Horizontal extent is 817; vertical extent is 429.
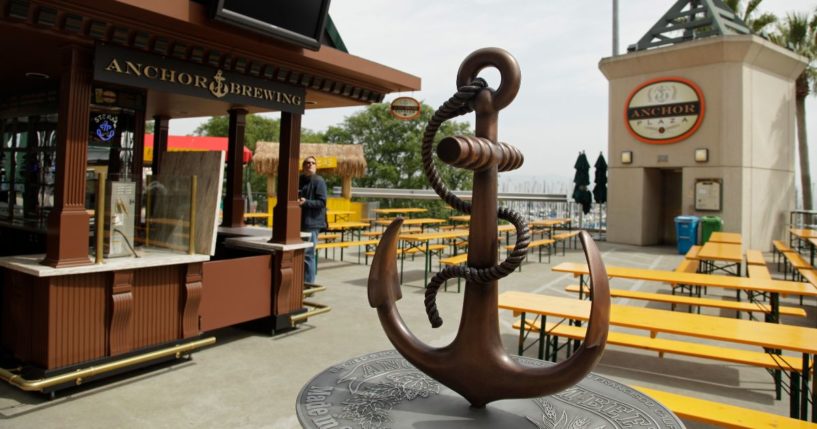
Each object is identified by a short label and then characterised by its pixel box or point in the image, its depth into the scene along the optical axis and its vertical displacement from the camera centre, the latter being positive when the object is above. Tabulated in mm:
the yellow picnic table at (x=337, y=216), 15742 +111
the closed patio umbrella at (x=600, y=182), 19547 +1675
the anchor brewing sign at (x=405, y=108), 8453 +1844
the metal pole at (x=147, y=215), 5188 -11
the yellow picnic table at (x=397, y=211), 19206 +382
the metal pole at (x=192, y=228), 5051 -125
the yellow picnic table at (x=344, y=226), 12612 -161
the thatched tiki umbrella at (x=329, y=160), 19984 +2269
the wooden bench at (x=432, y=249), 10044 -526
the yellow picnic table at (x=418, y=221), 14045 +6
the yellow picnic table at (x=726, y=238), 11075 -172
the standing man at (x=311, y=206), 7748 +189
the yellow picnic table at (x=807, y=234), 10246 -49
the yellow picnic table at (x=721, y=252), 8281 -390
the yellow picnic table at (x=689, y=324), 3744 -782
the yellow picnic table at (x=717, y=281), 5824 -623
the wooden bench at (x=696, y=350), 4266 -1060
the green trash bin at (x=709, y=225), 14734 +123
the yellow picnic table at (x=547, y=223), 14719 +56
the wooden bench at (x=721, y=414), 3078 -1144
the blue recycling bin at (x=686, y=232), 14812 -96
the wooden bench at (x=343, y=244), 10267 -498
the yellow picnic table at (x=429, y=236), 9281 -272
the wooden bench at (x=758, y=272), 7057 -579
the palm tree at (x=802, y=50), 19969 +7195
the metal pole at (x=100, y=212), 4387 +5
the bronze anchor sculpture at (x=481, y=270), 2016 -194
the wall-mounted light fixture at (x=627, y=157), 16828 +2271
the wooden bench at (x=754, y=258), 8805 -484
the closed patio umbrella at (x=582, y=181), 19016 +1644
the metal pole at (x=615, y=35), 17766 +6557
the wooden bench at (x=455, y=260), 8285 -614
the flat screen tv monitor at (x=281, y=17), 4488 +1857
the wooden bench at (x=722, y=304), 5698 -832
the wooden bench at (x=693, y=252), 9758 -464
